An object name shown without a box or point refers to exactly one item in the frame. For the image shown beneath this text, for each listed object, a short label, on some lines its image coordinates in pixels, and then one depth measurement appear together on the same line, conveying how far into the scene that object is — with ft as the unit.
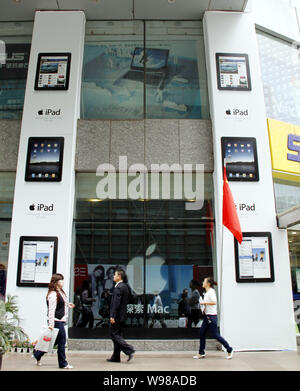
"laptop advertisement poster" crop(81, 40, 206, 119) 34.35
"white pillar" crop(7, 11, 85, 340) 28.48
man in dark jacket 21.25
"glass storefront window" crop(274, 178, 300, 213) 31.94
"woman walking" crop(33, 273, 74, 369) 19.53
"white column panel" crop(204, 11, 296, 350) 27.96
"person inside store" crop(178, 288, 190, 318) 29.73
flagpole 26.76
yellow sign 32.09
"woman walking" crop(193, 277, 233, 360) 23.51
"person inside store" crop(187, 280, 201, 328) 29.66
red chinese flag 26.15
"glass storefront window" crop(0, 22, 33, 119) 34.58
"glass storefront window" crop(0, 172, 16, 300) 30.73
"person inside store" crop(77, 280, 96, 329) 29.37
